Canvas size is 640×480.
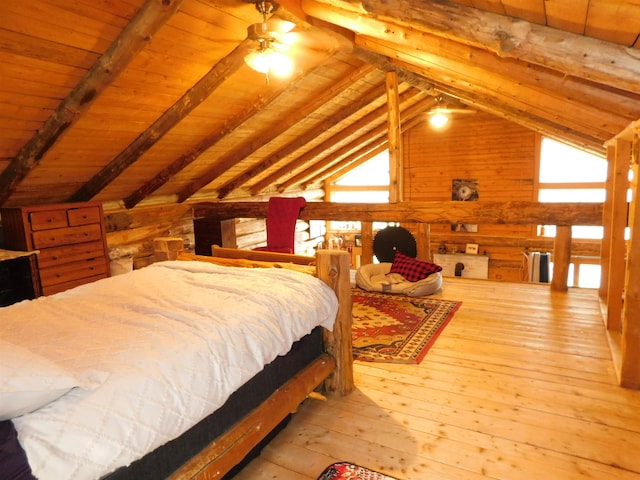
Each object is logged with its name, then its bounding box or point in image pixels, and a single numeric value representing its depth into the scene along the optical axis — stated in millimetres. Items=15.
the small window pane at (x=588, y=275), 8141
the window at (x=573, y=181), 7512
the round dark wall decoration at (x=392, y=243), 5543
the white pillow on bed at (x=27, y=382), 1078
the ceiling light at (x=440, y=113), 5834
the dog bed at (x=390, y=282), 4340
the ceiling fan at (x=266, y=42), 2824
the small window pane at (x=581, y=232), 7672
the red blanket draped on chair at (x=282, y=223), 4660
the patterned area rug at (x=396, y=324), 3053
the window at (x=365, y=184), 9570
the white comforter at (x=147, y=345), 1138
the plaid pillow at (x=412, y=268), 4523
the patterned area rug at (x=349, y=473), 1822
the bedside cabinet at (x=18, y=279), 3577
